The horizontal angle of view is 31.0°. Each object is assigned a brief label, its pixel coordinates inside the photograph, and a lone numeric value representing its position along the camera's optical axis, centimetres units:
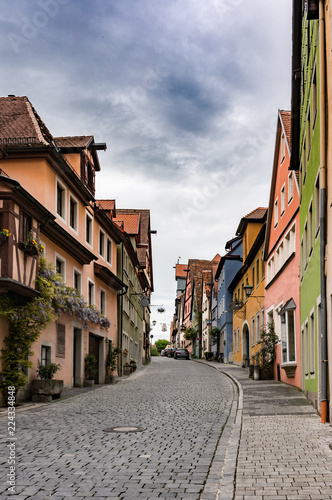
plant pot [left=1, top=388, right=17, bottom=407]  1495
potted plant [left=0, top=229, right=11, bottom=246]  1451
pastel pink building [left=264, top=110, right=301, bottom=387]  1962
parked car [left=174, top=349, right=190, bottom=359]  6188
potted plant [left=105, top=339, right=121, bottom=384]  2764
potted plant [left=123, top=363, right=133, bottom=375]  3180
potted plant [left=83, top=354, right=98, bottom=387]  2391
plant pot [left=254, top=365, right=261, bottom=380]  2394
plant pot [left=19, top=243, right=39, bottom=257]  1566
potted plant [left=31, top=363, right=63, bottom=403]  1655
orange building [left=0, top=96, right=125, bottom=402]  1553
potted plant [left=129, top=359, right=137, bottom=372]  3402
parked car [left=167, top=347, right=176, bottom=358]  7728
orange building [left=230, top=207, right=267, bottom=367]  2934
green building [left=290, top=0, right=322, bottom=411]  1281
